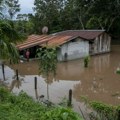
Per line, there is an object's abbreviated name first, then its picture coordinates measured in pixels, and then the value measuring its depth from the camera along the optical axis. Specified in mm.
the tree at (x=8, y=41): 6432
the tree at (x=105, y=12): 17417
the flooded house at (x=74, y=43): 13179
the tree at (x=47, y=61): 7632
